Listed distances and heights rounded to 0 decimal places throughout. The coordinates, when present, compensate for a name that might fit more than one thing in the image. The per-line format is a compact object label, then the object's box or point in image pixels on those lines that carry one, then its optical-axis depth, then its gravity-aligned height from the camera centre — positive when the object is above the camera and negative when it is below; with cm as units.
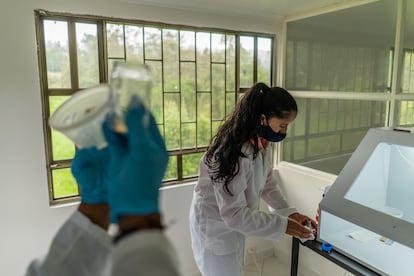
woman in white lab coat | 147 -44
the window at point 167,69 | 202 +18
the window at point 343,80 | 209 +9
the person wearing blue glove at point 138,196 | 46 -16
